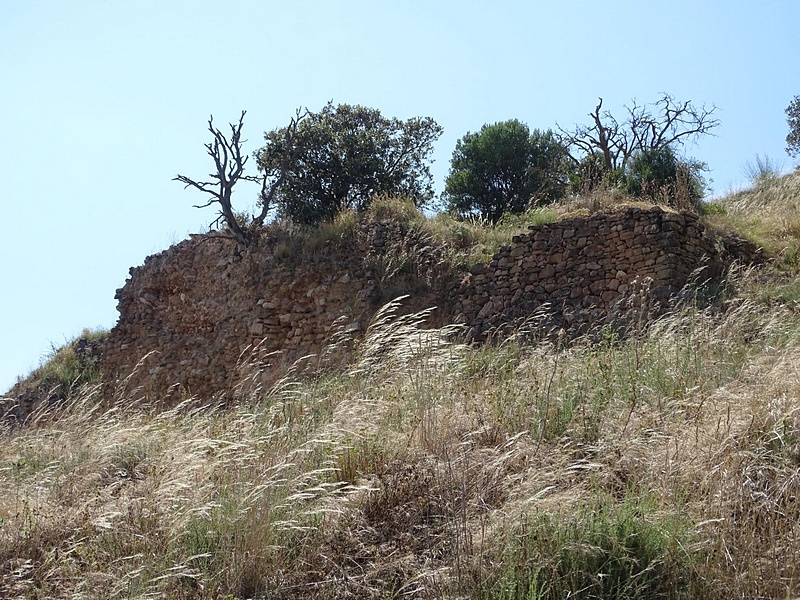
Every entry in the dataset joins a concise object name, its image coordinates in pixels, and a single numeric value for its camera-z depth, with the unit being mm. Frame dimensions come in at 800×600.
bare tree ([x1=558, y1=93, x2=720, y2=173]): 17016
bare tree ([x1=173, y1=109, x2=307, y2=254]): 14258
